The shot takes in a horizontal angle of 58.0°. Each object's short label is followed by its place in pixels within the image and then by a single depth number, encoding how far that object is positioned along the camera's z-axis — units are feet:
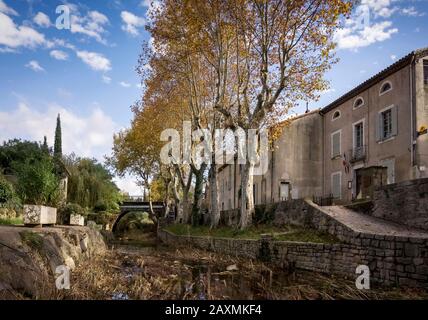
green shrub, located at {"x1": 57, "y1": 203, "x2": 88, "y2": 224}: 47.86
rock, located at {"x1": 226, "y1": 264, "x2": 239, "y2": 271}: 39.11
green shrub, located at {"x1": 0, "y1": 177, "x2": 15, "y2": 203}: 41.60
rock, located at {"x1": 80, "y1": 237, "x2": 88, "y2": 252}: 38.73
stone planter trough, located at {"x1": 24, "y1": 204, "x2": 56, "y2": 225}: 31.65
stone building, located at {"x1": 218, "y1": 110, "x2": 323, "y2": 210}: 88.22
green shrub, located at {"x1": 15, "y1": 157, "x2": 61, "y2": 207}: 34.96
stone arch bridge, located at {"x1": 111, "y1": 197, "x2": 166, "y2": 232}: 150.46
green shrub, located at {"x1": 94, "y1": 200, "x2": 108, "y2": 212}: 113.09
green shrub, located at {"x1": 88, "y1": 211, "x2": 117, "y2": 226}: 112.36
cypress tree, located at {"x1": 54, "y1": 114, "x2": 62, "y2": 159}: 139.69
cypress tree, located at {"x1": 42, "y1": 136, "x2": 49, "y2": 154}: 135.54
